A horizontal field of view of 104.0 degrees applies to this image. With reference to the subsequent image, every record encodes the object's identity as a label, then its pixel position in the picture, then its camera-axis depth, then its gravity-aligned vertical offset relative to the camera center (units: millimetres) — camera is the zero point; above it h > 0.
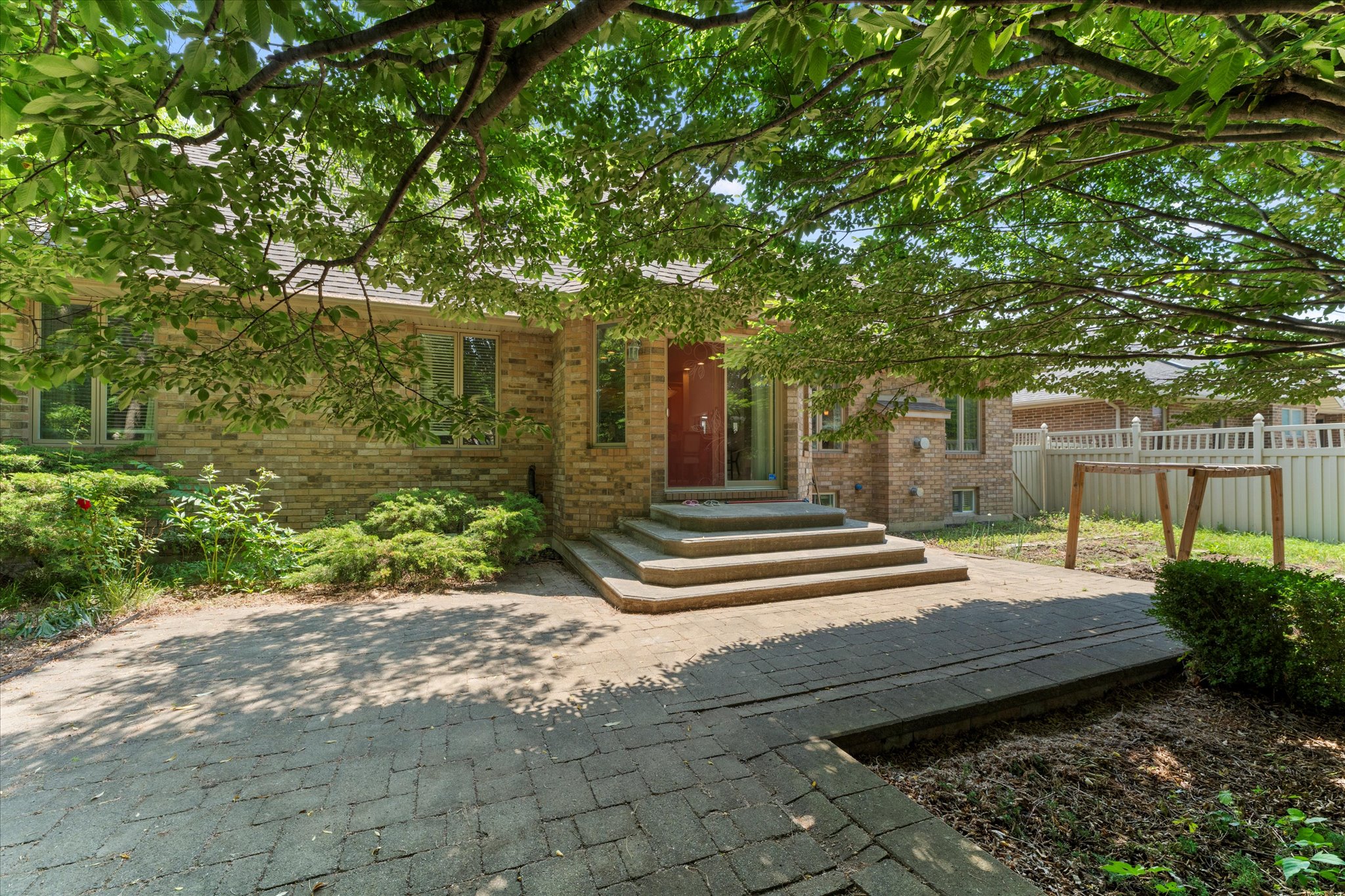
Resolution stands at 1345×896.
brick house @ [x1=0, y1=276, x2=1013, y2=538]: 7414 +325
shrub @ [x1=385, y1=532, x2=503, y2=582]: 6016 -1113
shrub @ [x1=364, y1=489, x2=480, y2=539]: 6691 -669
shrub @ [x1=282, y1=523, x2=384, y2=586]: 5875 -1096
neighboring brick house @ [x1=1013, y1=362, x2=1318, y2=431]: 14203 +1321
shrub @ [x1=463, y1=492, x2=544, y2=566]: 6668 -887
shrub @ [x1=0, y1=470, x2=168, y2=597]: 4891 -658
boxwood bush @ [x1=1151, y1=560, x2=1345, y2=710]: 3150 -1086
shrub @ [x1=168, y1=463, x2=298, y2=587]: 5898 -885
